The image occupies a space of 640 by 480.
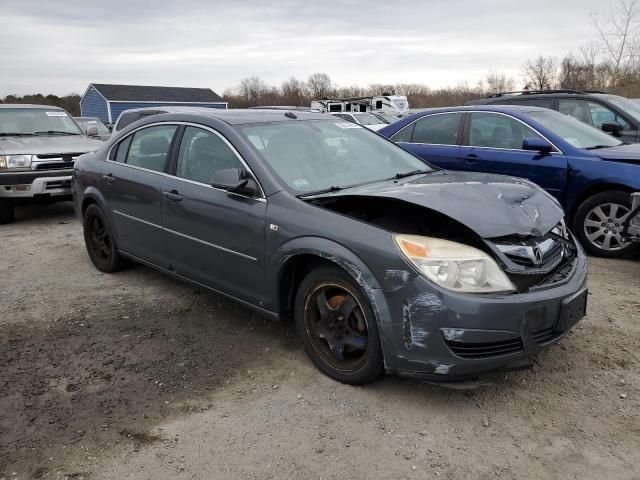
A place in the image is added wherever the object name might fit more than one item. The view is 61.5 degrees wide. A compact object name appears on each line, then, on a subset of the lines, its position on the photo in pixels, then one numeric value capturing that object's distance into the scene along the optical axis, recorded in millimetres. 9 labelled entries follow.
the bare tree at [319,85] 62969
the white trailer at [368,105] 27250
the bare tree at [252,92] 66138
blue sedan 5578
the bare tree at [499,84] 42338
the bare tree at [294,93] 56562
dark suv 8031
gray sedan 2814
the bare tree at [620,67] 19297
